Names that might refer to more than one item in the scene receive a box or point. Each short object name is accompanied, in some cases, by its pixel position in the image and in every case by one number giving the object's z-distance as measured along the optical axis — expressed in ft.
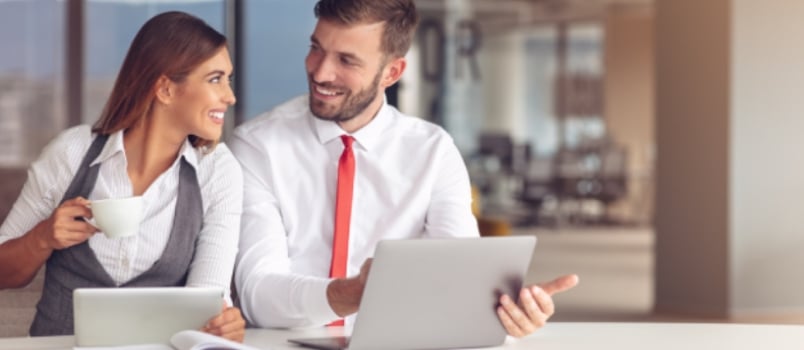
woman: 8.59
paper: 6.35
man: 9.12
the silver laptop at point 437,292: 6.71
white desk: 7.39
